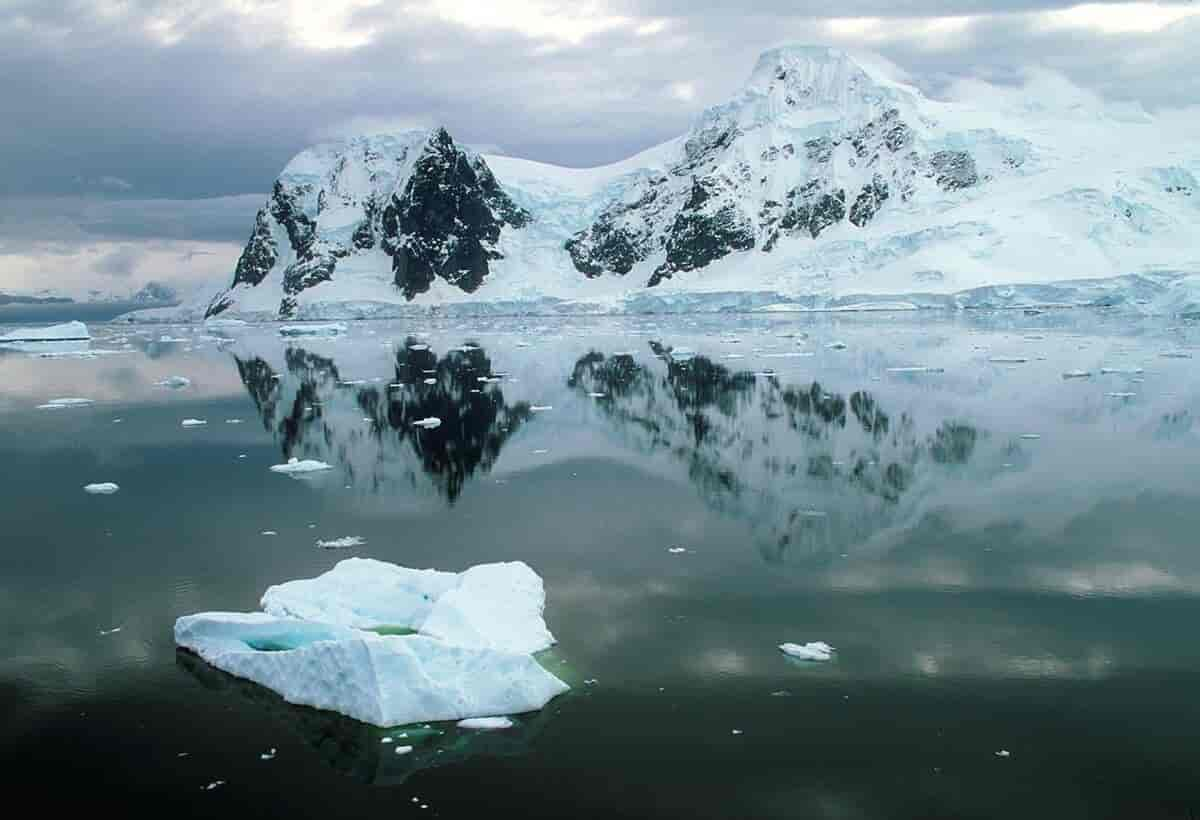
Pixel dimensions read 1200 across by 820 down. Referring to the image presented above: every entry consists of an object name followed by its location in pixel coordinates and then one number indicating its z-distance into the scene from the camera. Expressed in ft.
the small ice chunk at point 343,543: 38.06
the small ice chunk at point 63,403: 86.43
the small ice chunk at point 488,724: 23.30
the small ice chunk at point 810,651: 26.37
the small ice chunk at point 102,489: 49.93
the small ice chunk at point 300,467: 54.29
